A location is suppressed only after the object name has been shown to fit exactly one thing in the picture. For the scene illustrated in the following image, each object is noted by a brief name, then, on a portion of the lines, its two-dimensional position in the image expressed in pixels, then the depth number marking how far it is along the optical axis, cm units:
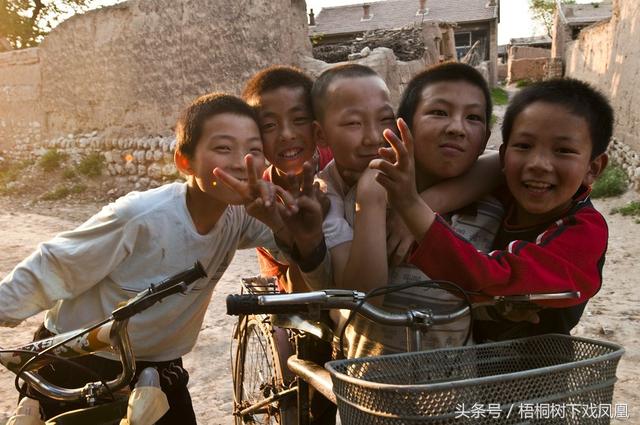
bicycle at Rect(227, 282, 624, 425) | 100
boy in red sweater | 128
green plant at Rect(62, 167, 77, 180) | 1001
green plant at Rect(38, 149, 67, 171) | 1041
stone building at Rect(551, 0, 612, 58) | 2184
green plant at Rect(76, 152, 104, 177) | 993
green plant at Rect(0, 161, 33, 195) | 1027
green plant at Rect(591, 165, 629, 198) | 781
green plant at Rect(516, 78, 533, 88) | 2256
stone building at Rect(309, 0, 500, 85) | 3036
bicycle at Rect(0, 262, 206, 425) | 157
